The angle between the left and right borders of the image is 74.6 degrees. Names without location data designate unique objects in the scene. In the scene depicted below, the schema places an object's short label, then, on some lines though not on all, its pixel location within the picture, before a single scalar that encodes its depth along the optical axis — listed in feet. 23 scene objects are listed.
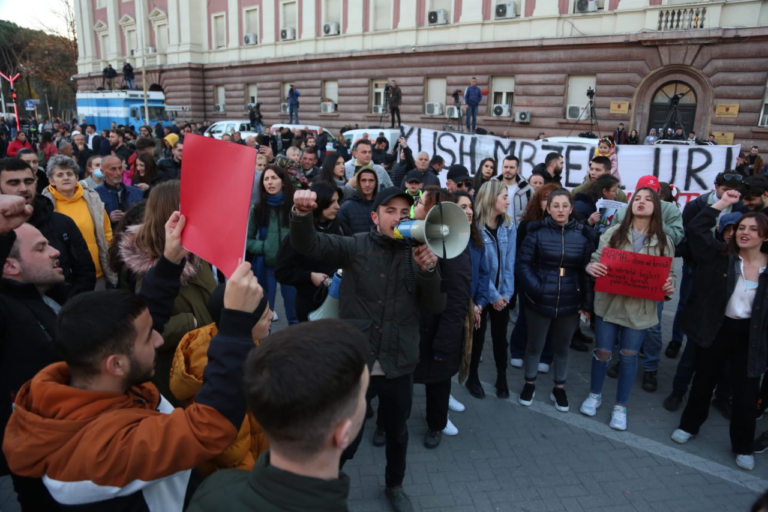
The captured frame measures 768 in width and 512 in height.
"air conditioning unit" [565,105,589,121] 61.36
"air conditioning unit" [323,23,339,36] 81.35
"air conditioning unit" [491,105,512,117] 67.77
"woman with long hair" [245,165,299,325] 16.49
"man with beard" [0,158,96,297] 11.80
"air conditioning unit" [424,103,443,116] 72.69
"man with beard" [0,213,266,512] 4.58
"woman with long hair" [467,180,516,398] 15.07
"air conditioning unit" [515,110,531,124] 65.46
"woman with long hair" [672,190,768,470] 11.76
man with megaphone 9.34
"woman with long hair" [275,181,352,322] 12.62
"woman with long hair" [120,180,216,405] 8.57
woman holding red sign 13.52
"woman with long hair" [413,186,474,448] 11.89
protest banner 25.73
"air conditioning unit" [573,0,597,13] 58.03
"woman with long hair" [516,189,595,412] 13.97
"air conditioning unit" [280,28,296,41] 87.56
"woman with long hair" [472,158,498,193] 22.58
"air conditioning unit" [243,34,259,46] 93.56
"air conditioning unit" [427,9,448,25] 69.26
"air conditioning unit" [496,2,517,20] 63.67
